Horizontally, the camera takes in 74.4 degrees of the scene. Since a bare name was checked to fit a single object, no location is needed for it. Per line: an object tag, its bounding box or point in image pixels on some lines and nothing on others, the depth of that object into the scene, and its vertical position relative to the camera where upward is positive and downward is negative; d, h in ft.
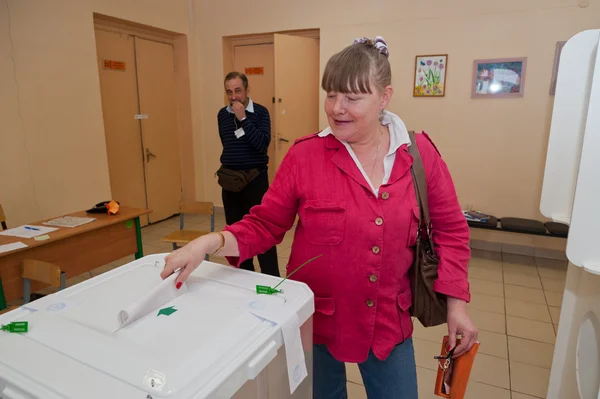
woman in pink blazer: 3.41 -0.92
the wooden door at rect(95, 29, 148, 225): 13.88 +0.19
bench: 11.55 -3.06
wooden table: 6.97 -2.55
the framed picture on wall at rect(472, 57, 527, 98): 12.16 +1.40
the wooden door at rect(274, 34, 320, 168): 14.44 +1.23
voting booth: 3.96 -0.86
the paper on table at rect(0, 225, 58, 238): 7.75 -2.22
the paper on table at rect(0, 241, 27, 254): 6.86 -2.21
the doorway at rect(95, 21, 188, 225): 14.16 +0.01
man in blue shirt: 9.71 -0.78
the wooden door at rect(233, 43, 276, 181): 16.51 +2.10
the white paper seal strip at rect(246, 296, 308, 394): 2.56 -1.36
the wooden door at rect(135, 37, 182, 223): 15.51 -0.23
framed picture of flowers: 13.01 +1.56
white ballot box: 1.95 -1.25
